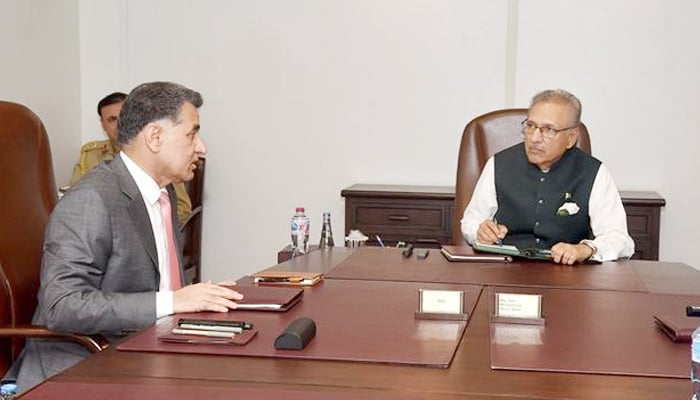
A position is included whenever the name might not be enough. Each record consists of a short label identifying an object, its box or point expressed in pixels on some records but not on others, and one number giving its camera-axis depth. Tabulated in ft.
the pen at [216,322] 6.28
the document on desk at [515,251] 10.09
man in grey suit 7.31
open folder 10.03
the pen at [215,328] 6.21
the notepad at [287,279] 8.21
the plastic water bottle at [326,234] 12.04
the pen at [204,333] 6.11
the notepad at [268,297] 7.06
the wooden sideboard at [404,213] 16.85
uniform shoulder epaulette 17.89
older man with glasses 11.91
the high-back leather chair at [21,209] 8.41
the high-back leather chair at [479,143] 13.05
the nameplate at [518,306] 6.82
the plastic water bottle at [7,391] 7.29
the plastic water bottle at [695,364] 5.30
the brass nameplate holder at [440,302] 6.95
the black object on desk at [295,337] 5.84
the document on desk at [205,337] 6.01
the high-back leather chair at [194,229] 18.24
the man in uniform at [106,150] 16.96
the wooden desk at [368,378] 5.08
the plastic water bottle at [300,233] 12.24
